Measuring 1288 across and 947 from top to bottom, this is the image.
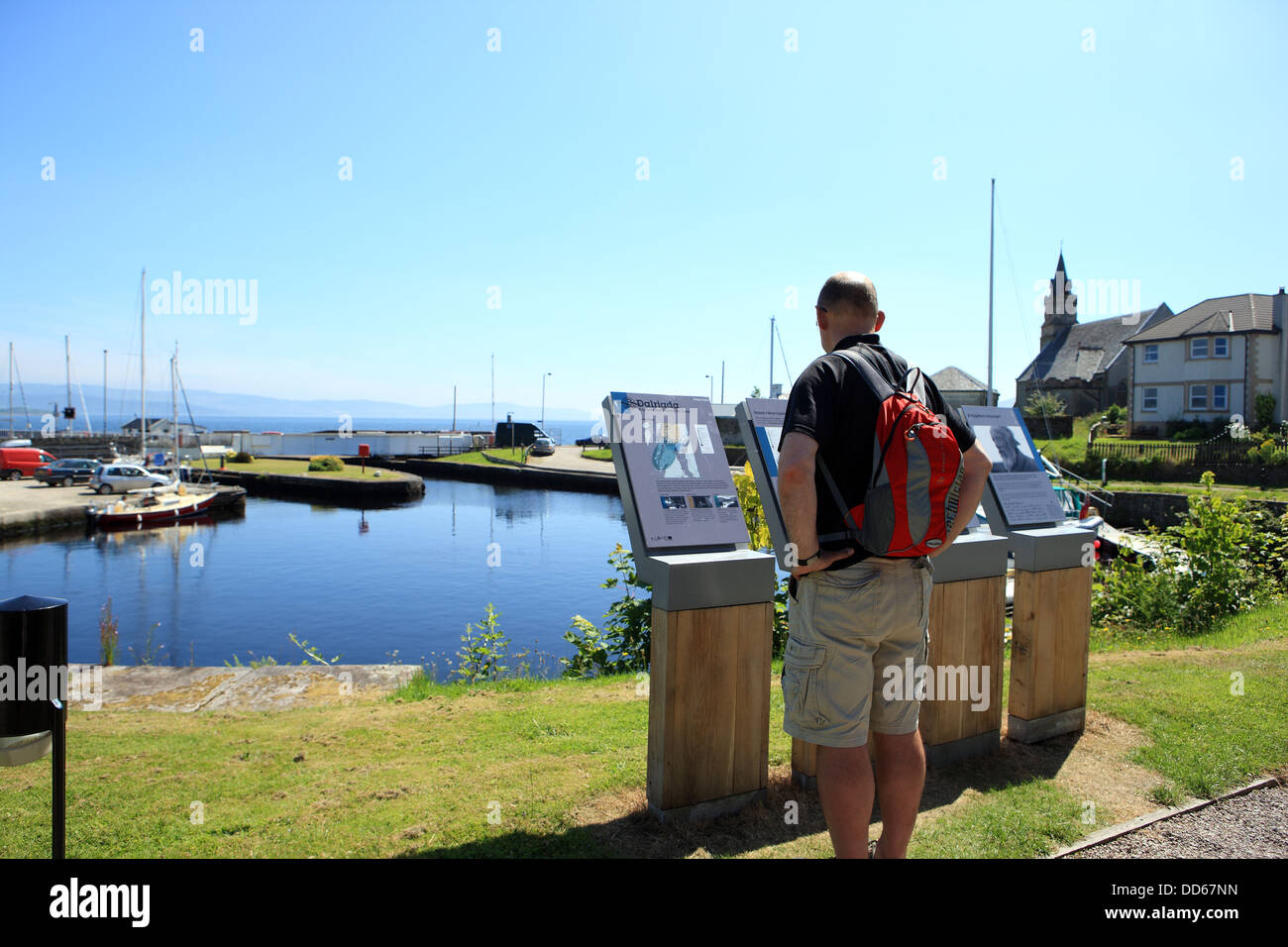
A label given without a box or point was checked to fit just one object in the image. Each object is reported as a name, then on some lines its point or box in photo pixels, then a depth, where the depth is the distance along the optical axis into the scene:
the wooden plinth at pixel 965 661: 4.14
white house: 36.59
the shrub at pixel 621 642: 8.05
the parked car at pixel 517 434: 67.31
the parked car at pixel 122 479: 36.62
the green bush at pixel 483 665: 8.31
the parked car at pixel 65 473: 39.44
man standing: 2.62
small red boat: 31.38
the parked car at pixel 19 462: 42.69
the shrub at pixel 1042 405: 45.64
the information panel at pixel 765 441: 3.47
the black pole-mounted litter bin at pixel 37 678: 2.51
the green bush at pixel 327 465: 48.12
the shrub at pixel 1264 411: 35.47
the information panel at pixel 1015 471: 4.61
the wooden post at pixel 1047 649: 4.55
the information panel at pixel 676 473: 3.59
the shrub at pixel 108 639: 9.08
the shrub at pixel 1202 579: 8.68
